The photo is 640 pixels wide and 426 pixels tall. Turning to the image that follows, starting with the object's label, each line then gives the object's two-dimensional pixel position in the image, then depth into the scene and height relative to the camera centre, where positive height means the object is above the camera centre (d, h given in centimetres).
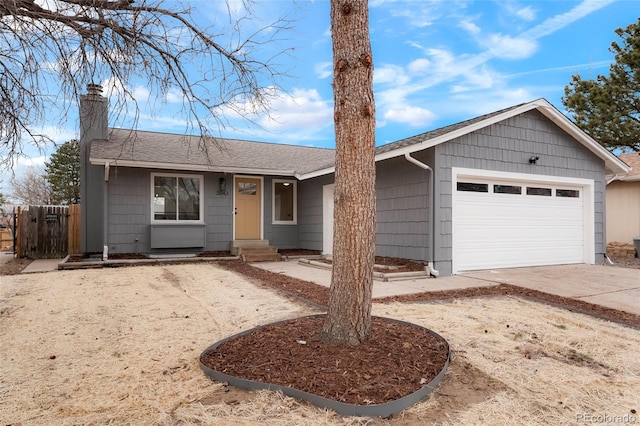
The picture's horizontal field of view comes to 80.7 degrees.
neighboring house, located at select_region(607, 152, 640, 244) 1270 +31
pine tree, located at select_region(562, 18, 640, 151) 1304 +436
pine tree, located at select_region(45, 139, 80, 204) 2498 +280
